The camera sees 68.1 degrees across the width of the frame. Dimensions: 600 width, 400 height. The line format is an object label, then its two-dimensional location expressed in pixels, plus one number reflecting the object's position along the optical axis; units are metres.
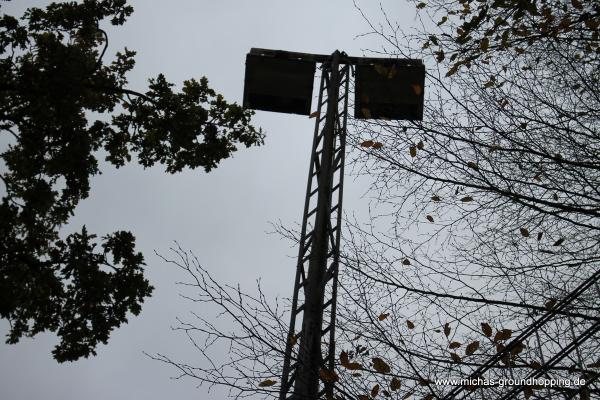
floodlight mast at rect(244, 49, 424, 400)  3.34
